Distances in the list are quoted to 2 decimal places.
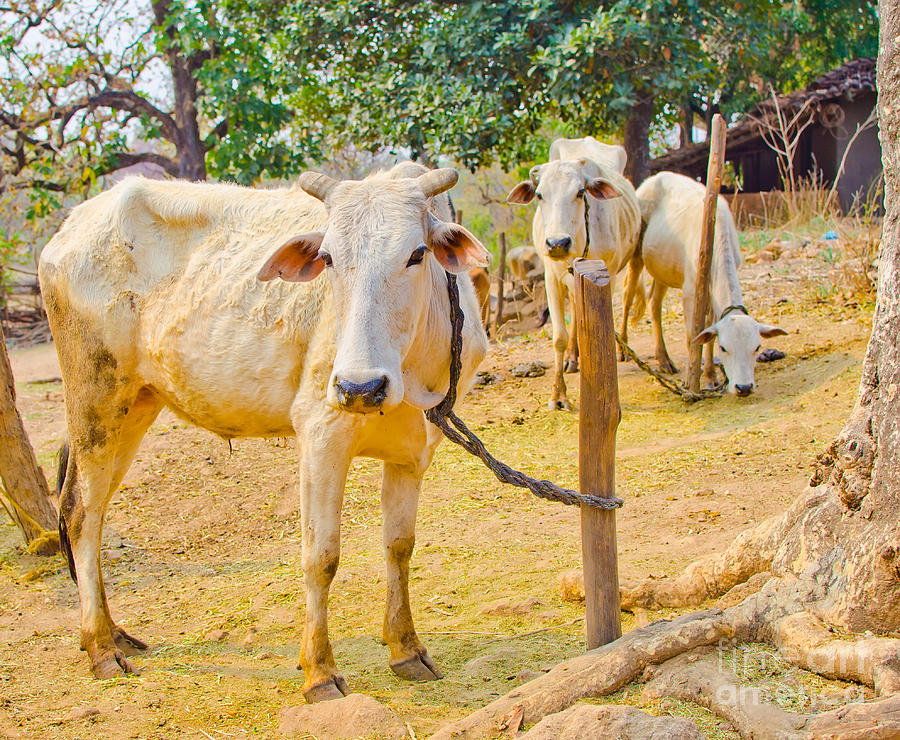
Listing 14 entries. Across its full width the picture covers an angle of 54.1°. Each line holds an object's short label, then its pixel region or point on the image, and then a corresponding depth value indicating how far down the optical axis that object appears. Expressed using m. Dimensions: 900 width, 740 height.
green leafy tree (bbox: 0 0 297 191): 11.90
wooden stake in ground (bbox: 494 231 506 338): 13.37
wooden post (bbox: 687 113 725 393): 7.66
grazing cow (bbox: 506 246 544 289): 13.84
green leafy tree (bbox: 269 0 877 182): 10.88
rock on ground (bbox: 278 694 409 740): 3.01
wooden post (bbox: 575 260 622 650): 3.00
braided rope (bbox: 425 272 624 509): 3.00
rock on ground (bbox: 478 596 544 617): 4.20
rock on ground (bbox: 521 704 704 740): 2.38
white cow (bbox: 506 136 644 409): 7.72
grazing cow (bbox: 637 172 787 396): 7.79
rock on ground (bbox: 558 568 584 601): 4.20
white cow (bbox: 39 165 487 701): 3.09
